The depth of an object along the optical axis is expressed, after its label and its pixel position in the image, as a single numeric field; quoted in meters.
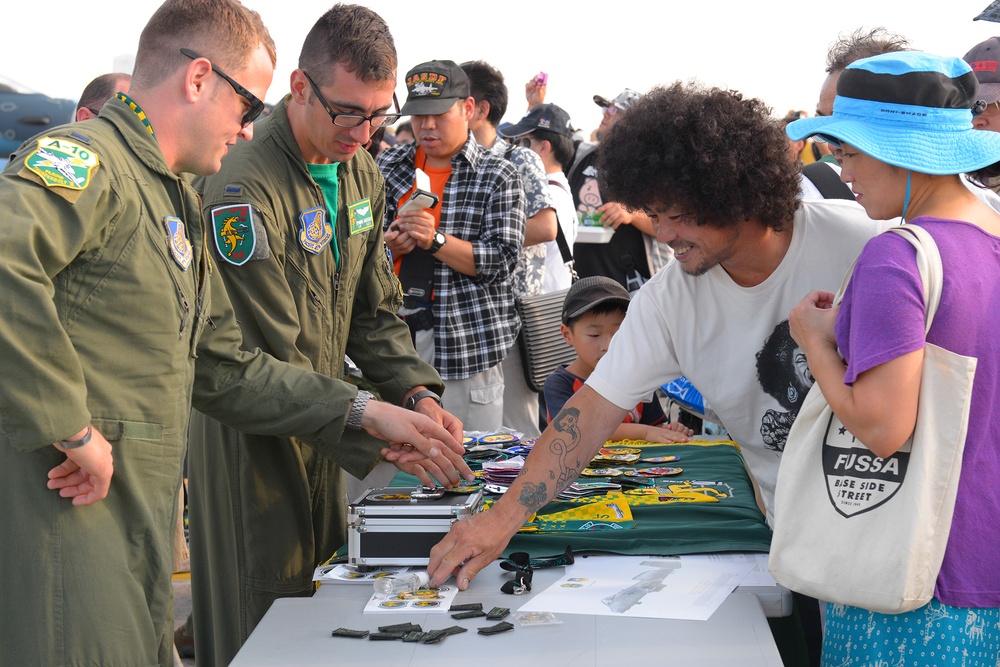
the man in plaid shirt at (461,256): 4.08
